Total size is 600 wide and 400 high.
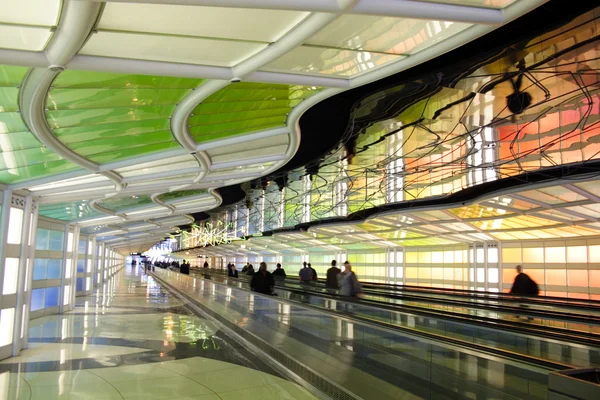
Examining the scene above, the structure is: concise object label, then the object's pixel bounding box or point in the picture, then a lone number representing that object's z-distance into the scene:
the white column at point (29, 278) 11.75
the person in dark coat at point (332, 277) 18.15
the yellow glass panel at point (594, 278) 22.07
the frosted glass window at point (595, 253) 22.28
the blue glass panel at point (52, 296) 19.21
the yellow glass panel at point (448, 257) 30.84
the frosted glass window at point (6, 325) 10.65
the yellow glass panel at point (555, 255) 23.98
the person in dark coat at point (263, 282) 17.86
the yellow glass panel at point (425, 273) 32.41
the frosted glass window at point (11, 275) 11.20
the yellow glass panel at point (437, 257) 31.62
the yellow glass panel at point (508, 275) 25.41
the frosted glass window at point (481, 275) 26.53
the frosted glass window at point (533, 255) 25.16
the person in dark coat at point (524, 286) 15.59
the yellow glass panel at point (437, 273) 31.39
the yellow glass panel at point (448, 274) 30.64
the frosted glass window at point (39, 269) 18.34
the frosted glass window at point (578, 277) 22.72
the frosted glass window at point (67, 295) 20.08
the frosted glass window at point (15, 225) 11.35
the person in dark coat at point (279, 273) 27.74
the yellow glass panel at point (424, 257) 32.66
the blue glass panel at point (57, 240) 19.95
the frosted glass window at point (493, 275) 25.83
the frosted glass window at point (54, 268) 19.78
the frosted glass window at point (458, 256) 29.97
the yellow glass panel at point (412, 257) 33.75
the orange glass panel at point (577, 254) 22.95
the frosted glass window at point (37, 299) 18.08
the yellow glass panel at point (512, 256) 25.77
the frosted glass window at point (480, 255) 26.94
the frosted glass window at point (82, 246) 28.55
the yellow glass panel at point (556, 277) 23.86
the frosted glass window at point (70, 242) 21.16
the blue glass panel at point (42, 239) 18.90
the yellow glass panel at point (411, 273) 33.50
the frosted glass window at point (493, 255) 26.31
